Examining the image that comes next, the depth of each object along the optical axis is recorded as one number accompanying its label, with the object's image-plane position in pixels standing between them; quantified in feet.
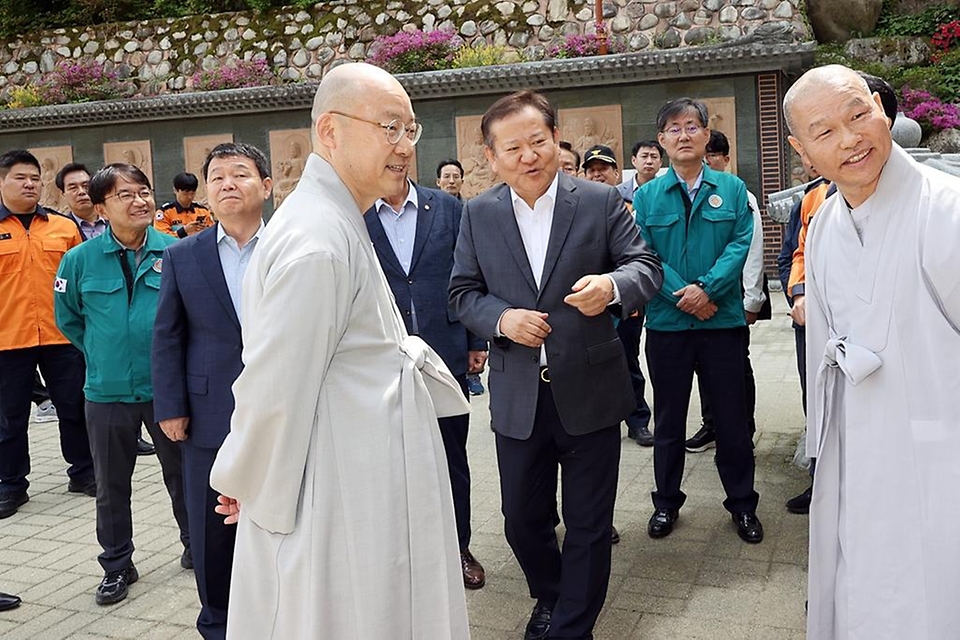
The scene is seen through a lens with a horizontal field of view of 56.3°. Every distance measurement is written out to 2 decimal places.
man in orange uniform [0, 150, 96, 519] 18.25
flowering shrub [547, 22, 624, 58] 44.60
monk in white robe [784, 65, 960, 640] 7.48
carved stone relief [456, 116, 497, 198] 44.78
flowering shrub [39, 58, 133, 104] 54.03
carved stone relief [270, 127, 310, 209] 48.55
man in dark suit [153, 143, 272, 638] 10.98
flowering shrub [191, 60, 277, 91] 50.62
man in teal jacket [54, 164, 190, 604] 13.53
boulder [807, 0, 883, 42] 50.34
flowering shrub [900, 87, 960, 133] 43.73
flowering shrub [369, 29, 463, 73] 47.39
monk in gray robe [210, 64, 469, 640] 6.73
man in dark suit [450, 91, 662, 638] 10.50
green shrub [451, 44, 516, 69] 44.73
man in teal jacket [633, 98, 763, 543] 13.98
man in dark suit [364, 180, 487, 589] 13.20
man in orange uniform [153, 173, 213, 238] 30.58
